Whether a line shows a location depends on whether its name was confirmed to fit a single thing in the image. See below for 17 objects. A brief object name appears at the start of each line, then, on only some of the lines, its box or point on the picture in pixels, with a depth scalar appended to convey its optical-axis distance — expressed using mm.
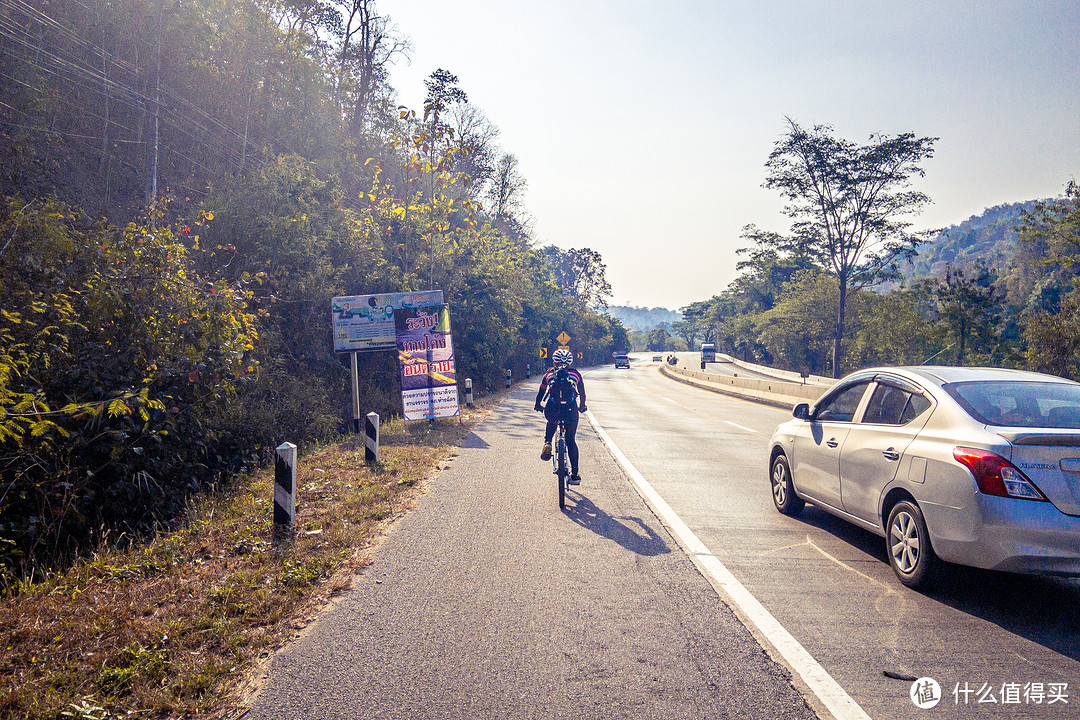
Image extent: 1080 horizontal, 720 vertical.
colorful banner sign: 14367
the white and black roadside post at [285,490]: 6336
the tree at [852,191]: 41688
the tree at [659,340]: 183000
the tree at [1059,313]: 25688
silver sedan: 4137
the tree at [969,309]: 44438
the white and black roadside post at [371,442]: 9867
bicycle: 7598
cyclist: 8148
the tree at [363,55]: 35062
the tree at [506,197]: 59688
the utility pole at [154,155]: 18969
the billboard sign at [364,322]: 13812
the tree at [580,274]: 107438
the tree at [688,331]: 161625
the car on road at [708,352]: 79562
